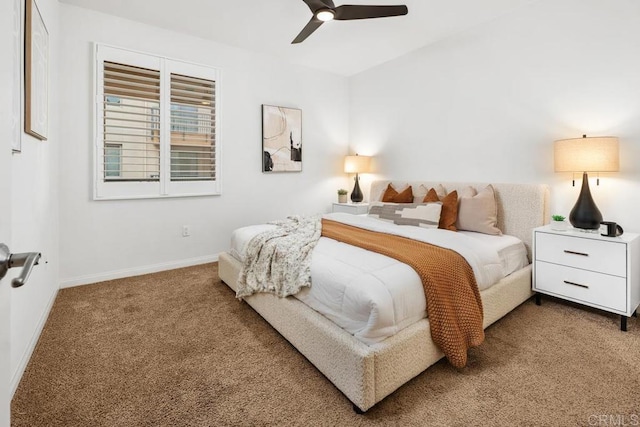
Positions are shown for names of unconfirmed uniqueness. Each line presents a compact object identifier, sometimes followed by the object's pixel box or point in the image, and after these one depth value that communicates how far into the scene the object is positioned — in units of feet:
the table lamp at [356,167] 15.06
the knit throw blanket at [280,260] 6.78
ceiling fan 7.85
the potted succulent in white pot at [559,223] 8.46
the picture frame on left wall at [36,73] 6.32
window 10.62
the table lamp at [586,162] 7.76
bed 4.91
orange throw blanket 5.71
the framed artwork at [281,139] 13.94
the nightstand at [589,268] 7.34
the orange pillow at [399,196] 11.99
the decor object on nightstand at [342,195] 15.92
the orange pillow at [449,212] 10.02
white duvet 5.16
